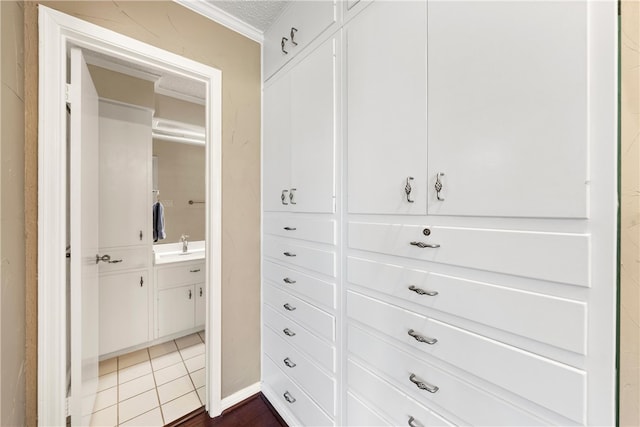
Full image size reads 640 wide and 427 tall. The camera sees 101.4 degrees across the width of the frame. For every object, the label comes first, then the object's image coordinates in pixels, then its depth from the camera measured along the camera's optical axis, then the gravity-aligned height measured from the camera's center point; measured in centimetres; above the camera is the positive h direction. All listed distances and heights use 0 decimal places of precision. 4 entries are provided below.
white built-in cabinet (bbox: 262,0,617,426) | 59 -1
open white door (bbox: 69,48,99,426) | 124 -14
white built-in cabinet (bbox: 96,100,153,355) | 217 -12
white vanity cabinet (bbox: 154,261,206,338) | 248 -84
